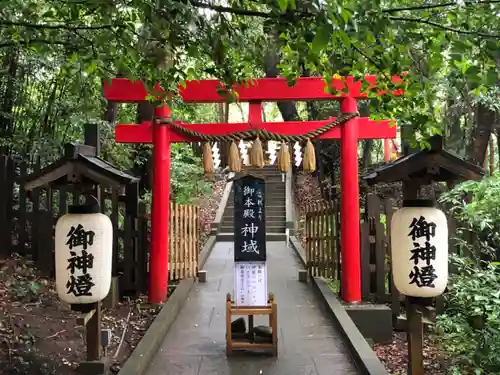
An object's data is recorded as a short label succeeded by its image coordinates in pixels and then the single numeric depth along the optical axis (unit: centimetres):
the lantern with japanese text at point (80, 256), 457
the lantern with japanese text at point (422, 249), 432
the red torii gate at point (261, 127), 729
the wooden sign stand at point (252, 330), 529
